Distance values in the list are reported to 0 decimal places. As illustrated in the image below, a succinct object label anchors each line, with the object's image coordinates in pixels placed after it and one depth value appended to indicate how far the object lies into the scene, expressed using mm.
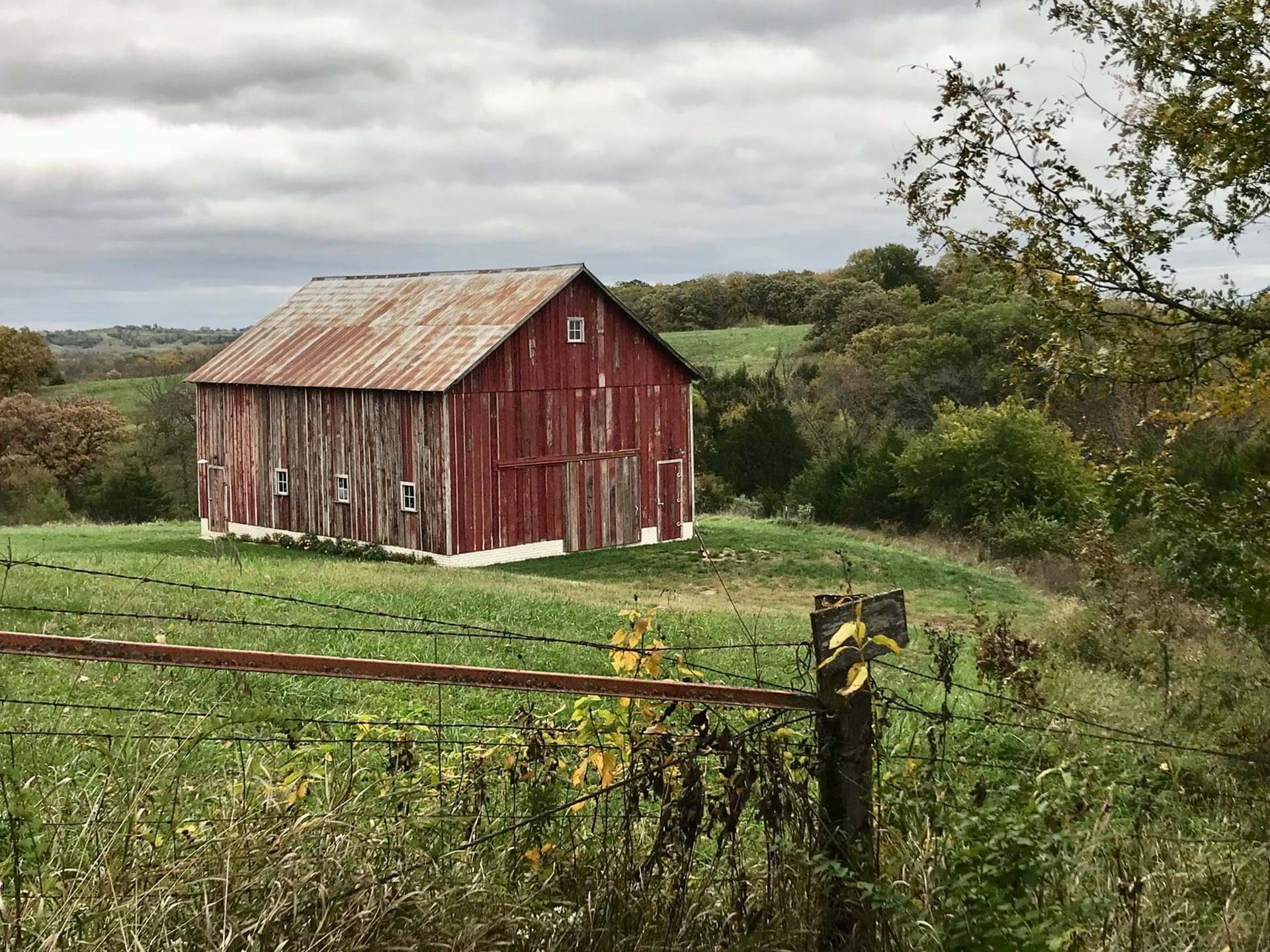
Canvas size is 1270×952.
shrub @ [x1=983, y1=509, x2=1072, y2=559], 34188
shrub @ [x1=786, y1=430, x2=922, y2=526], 41219
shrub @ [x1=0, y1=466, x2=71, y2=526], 46938
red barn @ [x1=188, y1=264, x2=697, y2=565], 27609
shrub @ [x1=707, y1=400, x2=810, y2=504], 47906
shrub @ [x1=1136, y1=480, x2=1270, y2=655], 10055
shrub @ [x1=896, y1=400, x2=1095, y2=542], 36875
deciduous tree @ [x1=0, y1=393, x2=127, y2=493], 54219
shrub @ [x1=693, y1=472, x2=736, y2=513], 46281
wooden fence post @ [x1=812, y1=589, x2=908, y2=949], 4133
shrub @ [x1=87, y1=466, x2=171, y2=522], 47281
